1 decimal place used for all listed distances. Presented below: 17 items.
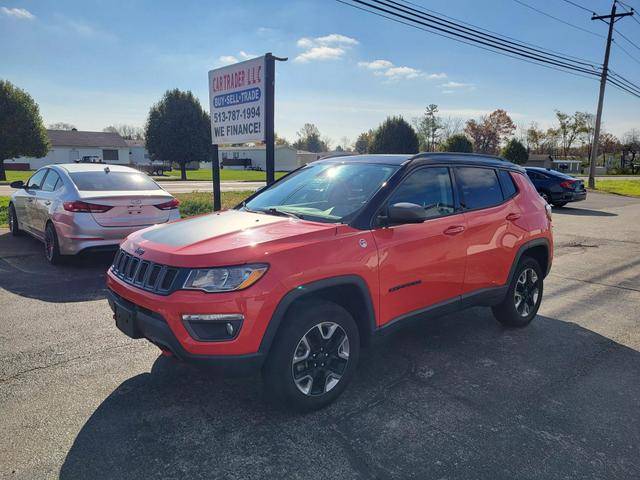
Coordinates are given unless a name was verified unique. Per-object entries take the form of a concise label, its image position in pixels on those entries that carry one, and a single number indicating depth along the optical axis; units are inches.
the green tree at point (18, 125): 1324.6
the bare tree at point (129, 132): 4549.7
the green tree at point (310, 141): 4726.9
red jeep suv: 110.1
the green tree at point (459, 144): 1550.2
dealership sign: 357.1
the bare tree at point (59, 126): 3338.1
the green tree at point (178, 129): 1672.0
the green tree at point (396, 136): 1641.2
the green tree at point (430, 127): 3132.4
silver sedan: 260.5
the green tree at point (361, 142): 4067.4
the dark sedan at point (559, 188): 695.7
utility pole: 1136.2
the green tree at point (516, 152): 1988.2
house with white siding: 2324.1
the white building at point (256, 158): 3073.1
